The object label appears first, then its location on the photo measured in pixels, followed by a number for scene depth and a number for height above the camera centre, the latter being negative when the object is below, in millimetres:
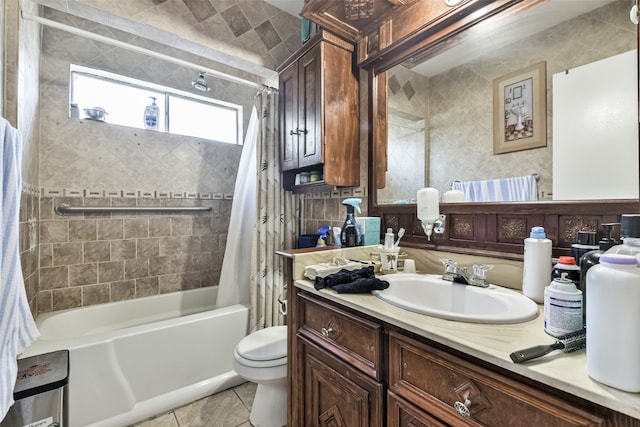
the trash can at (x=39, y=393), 1088 -750
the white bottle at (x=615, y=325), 428 -192
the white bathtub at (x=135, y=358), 1380 -854
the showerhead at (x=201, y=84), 2215 +1048
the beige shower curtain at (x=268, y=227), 1991 -127
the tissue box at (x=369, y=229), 1473 -106
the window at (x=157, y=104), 2088 +932
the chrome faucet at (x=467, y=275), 1006 -254
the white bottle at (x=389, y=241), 1318 -154
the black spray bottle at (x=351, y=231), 1446 -113
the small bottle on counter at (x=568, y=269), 681 -157
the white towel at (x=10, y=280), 906 -233
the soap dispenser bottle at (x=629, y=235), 577 -62
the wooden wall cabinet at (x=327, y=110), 1638 +632
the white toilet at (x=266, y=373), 1401 -840
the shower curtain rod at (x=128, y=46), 1437 +1003
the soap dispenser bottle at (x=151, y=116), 2277 +802
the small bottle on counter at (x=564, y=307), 599 -222
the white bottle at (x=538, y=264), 866 -179
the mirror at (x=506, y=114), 878 +442
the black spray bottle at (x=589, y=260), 632 -124
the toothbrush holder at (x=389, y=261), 1296 -246
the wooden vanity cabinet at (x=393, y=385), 522 -450
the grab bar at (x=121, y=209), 1920 +25
